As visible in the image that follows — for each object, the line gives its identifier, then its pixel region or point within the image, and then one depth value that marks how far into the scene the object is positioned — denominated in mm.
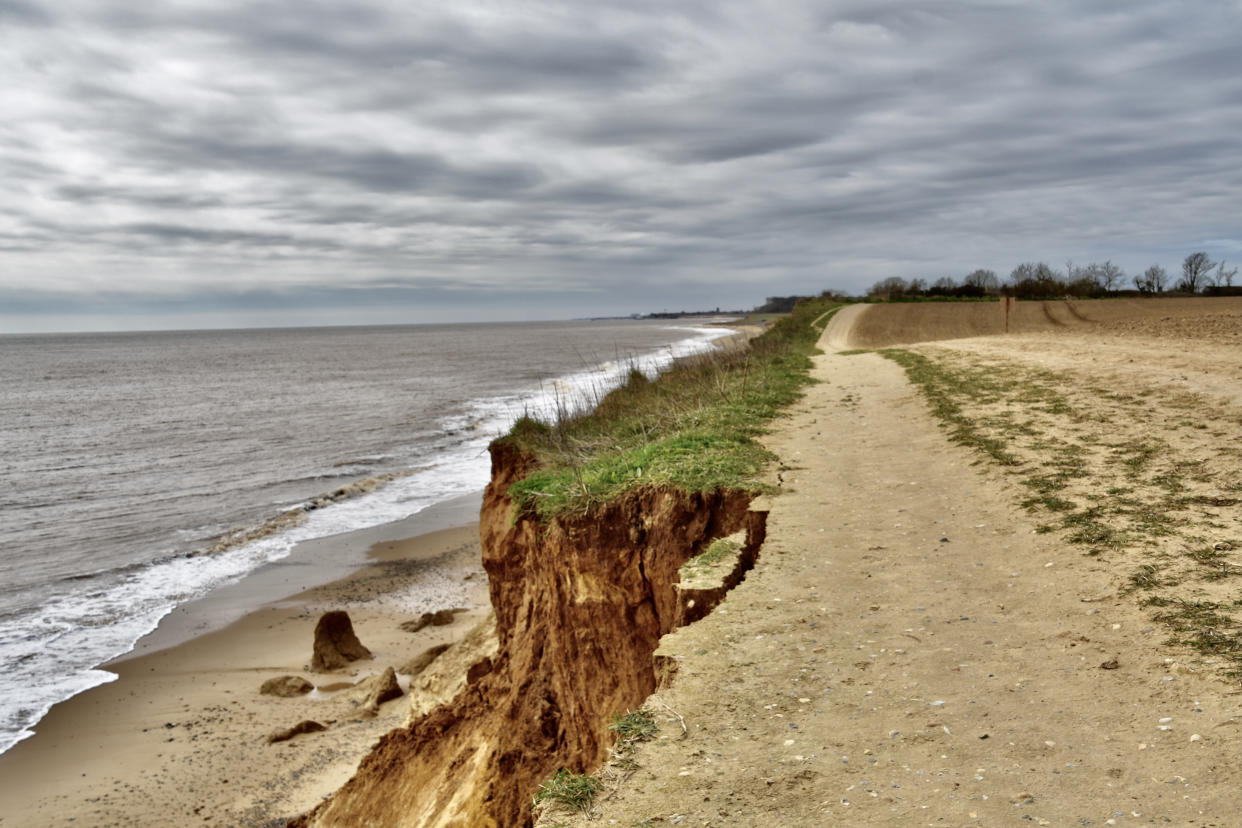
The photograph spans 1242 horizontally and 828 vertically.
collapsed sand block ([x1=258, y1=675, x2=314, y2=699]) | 14984
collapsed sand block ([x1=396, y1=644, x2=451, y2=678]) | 15297
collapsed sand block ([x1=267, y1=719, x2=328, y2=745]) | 13305
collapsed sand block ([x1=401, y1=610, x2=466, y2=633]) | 17639
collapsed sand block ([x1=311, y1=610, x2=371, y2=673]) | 15922
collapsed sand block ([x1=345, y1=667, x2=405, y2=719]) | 14172
